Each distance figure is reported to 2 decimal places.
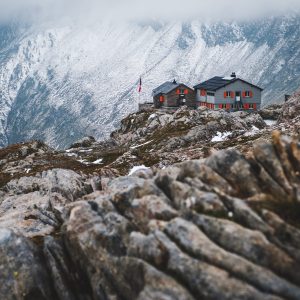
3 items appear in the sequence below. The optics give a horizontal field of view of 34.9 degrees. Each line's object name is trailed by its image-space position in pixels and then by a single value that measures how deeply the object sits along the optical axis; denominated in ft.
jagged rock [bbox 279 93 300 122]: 289.33
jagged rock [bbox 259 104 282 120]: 388.16
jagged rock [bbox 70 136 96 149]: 409.82
